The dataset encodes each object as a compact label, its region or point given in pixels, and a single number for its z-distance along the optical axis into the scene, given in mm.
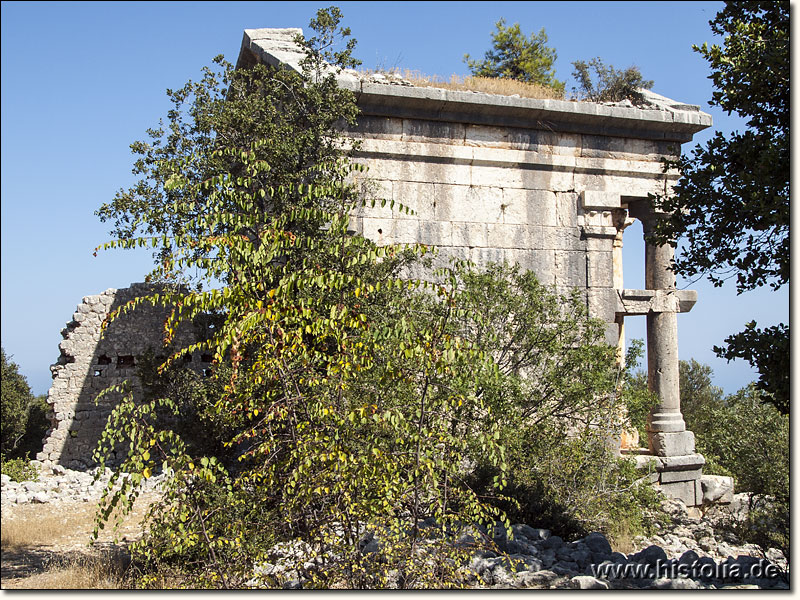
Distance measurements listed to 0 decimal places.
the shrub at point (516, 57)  20750
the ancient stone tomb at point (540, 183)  9648
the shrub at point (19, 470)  11414
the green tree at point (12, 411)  14211
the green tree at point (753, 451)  9586
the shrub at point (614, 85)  11320
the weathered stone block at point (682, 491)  10297
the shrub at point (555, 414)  8195
